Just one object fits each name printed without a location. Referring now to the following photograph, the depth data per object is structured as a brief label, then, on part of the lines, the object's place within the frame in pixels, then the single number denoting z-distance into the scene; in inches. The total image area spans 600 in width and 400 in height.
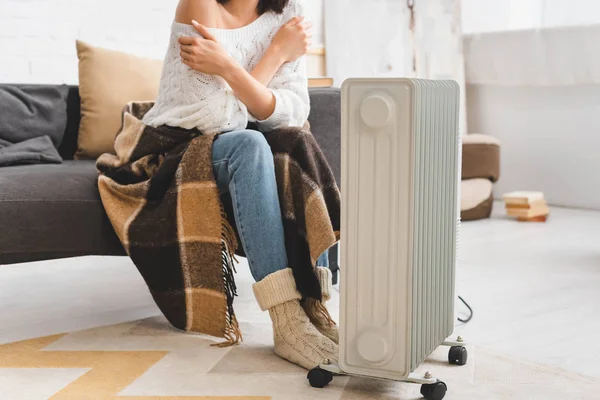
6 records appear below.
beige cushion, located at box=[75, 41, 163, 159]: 93.1
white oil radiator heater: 50.9
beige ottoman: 137.1
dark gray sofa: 67.6
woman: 63.6
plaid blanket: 65.1
